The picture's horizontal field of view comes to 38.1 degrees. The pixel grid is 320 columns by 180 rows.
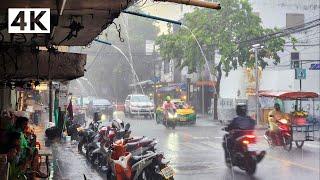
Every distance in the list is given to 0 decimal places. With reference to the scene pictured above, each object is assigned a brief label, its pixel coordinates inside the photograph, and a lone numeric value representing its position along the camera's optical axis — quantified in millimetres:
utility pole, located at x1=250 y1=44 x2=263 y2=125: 27522
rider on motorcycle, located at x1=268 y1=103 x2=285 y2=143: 16219
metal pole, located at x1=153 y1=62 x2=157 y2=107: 49522
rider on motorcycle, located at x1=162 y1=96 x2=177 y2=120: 27344
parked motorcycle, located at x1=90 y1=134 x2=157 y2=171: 9539
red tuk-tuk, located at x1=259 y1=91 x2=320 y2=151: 16062
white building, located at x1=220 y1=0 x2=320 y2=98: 34594
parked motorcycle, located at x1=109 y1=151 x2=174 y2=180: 9062
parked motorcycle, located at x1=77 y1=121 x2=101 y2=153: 15070
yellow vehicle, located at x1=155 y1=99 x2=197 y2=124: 28634
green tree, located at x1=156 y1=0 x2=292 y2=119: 32812
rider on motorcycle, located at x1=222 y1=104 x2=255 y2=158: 11834
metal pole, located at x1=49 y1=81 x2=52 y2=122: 20053
